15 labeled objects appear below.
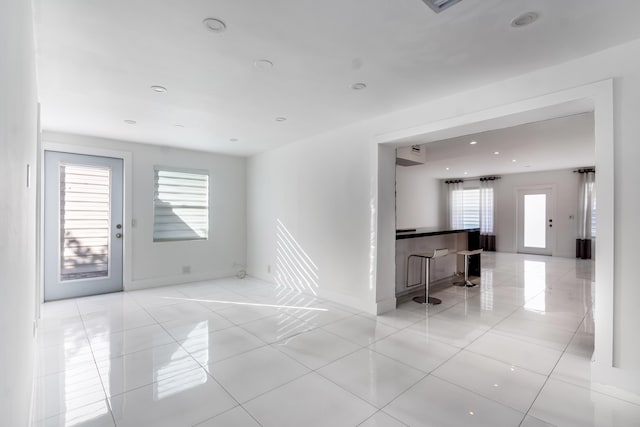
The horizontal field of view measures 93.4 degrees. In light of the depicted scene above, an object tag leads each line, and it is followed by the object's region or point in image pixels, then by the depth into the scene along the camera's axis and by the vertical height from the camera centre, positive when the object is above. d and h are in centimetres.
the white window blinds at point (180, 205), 533 +15
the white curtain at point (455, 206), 1067 +28
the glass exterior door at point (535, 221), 897 -22
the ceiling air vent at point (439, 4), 175 +123
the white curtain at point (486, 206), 997 +26
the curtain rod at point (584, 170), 815 +120
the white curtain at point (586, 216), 813 -5
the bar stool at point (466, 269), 512 -98
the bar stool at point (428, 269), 431 -80
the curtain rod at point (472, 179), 989 +119
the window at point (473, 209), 1002 +17
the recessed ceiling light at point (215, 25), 193 +124
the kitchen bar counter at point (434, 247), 446 -62
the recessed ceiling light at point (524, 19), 187 +124
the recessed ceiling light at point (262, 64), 243 +123
